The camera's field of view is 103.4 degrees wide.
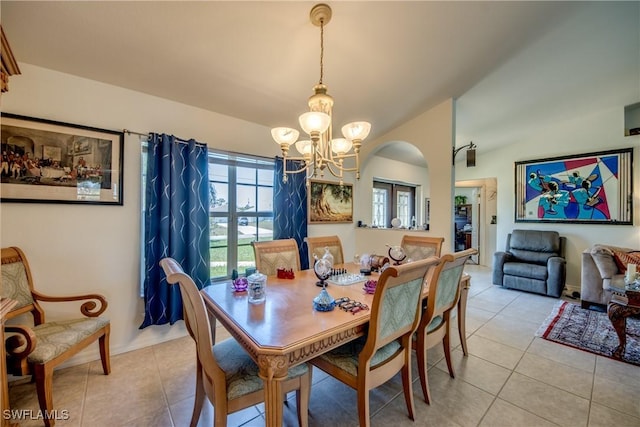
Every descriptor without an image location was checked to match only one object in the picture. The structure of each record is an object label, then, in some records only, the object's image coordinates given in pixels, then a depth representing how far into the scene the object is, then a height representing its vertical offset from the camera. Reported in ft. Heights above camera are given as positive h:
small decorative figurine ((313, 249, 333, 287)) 6.03 -1.28
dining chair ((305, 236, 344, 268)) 8.72 -1.14
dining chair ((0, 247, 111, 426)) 4.80 -2.63
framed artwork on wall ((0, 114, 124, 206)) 6.20 +1.38
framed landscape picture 11.86 +0.65
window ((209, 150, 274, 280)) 9.53 +0.27
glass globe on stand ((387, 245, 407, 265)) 7.64 -1.20
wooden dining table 3.51 -1.82
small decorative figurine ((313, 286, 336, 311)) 4.76 -1.67
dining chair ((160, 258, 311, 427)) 3.68 -2.65
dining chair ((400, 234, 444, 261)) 8.68 -1.11
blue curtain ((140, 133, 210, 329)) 7.66 -0.11
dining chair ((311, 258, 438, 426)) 4.21 -2.40
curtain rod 7.51 +2.45
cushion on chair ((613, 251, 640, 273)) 10.19 -1.74
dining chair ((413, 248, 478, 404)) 5.51 -2.19
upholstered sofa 10.34 -2.45
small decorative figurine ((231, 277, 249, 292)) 5.94 -1.66
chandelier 5.13 +1.91
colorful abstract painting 12.16 +1.46
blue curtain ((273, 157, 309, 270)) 10.43 +0.34
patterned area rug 7.77 -4.09
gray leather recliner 12.46 -2.55
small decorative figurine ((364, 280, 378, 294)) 5.89 -1.69
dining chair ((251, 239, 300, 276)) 7.77 -1.30
